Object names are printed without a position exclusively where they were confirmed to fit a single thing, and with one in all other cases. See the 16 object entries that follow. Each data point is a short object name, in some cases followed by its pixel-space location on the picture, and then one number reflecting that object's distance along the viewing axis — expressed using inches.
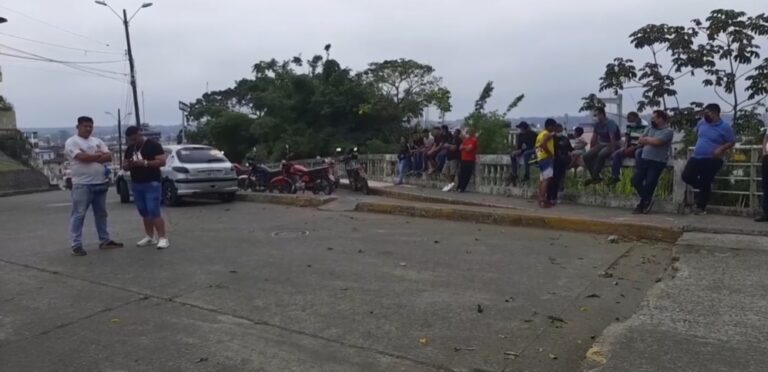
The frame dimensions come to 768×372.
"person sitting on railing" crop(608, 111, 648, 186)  402.0
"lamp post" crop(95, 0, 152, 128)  1290.6
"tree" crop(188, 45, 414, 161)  1090.1
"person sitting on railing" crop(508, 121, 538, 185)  470.9
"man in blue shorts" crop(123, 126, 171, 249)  320.2
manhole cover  355.8
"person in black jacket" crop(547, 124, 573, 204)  420.5
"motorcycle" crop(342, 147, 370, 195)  665.2
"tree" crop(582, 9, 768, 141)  463.8
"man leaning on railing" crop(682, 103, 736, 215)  341.1
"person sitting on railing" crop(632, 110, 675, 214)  365.4
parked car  555.2
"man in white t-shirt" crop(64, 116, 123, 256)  307.4
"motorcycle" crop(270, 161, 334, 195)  639.8
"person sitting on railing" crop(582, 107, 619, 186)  414.3
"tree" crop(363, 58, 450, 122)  1205.1
